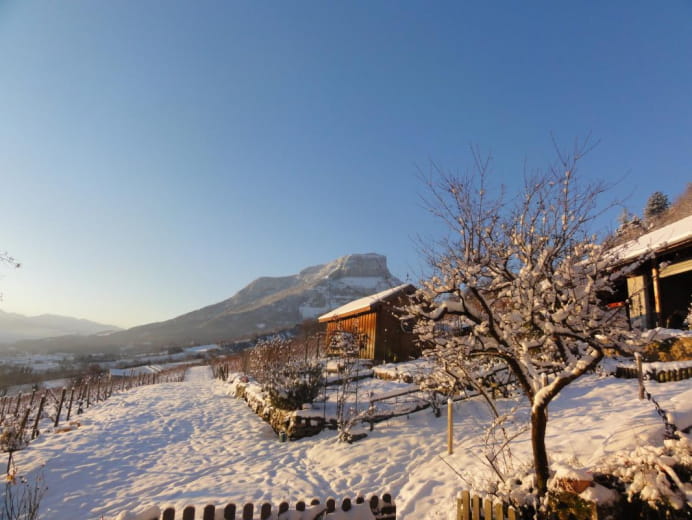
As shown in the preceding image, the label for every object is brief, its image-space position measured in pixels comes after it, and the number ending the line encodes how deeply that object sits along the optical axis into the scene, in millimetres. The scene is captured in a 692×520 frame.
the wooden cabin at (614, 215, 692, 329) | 11945
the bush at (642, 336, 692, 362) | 10016
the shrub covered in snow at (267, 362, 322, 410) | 11828
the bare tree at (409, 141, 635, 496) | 4410
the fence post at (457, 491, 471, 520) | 4522
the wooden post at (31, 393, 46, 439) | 12117
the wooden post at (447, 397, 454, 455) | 7734
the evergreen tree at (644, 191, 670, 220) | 38925
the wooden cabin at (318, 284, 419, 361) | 19750
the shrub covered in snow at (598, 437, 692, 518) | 3572
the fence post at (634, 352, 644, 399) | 7698
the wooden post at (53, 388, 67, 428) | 14295
